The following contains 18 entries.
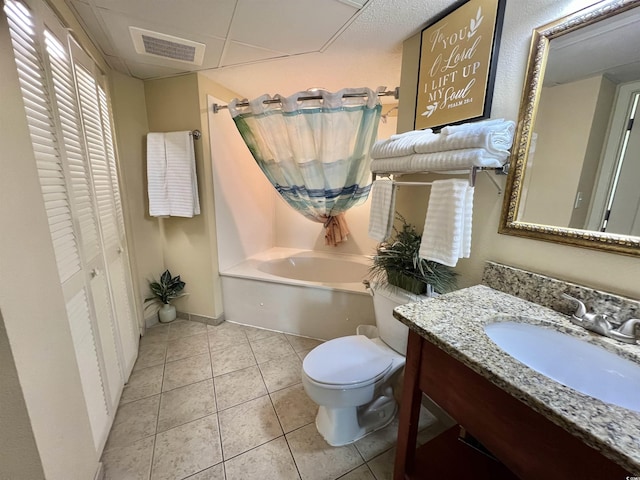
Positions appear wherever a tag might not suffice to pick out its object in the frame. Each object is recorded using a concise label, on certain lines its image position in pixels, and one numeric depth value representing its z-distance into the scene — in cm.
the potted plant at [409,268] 125
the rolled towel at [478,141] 94
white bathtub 200
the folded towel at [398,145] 117
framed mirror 77
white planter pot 237
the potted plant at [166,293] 228
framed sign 106
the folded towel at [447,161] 95
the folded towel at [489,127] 95
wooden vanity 49
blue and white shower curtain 170
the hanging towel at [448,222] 99
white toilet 121
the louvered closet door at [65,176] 87
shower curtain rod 158
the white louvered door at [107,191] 136
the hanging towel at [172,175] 201
